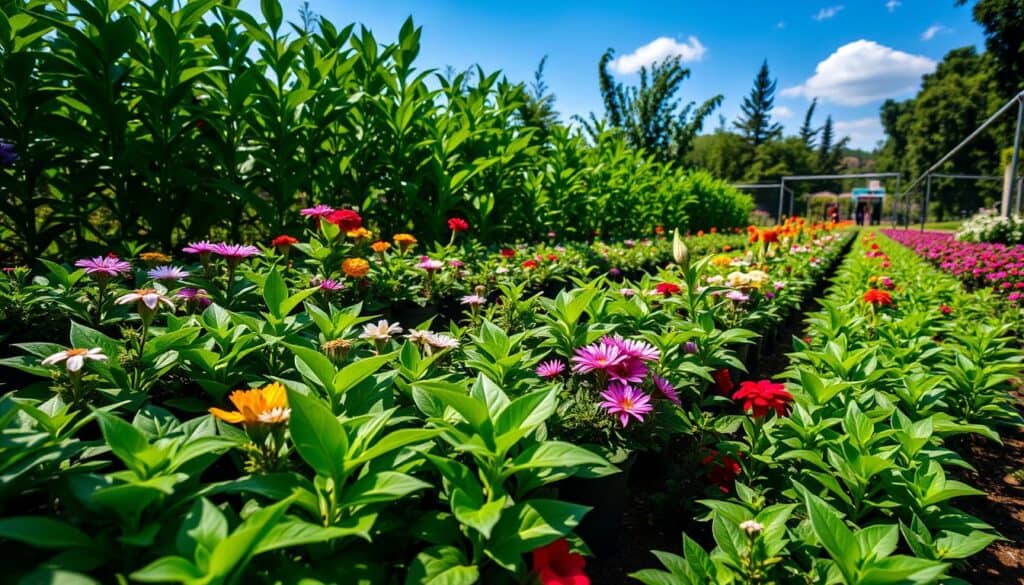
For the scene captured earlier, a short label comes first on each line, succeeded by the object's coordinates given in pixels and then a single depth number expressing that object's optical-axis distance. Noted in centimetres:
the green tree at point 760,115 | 6625
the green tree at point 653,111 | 1633
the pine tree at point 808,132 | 7494
